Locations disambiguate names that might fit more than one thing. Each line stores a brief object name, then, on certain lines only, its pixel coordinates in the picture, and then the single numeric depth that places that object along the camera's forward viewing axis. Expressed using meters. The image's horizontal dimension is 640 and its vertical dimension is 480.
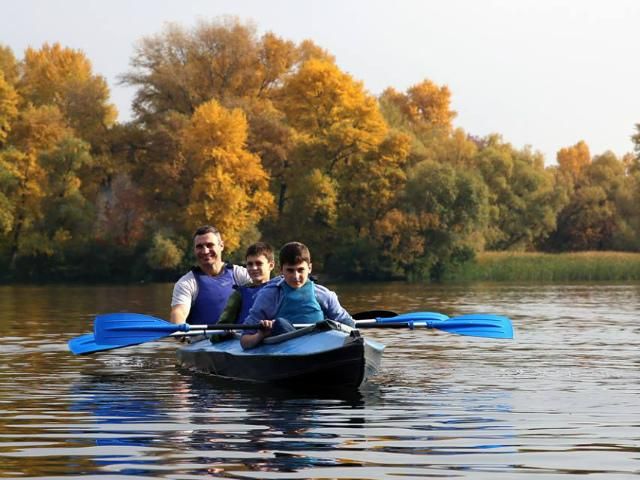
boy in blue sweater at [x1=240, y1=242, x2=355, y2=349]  11.77
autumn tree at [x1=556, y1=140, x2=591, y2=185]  99.07
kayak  11.20
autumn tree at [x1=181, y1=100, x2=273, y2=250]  50.28
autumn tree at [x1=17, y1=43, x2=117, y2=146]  55.34
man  13.56
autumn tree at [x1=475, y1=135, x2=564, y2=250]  63.69
